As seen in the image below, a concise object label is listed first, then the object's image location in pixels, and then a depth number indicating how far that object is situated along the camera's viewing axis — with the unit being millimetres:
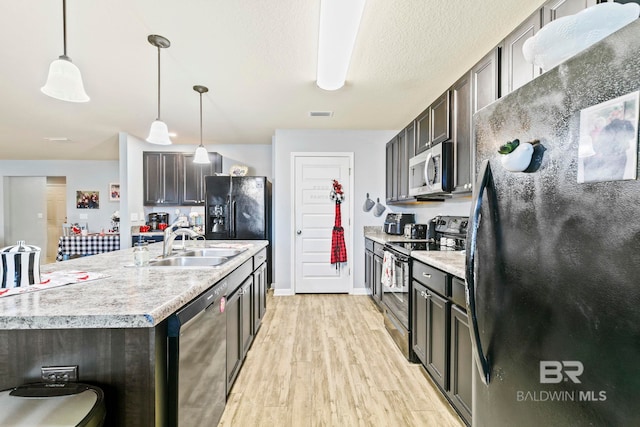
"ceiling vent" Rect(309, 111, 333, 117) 3750
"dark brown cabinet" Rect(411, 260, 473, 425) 1607
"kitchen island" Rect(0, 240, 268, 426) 911
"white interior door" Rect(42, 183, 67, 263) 7633
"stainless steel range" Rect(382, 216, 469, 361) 2520
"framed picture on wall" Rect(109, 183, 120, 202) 6957
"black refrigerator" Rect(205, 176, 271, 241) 4445
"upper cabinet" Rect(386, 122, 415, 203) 3502
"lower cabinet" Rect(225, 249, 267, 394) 1901
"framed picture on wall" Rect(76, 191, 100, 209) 6988
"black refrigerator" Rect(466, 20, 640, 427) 586
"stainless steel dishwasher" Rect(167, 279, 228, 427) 1058
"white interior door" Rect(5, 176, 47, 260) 7195
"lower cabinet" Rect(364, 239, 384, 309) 3594
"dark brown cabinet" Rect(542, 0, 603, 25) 1311
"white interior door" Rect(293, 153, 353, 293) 4496
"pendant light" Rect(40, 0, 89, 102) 1481
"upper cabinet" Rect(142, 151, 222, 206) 5266
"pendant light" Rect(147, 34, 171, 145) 2220
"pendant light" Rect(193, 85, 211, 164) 3095
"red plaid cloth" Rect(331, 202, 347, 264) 4402
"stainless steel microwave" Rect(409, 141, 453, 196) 2441
